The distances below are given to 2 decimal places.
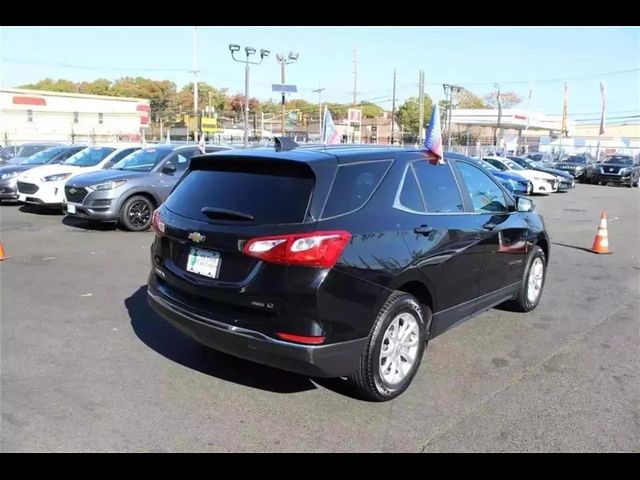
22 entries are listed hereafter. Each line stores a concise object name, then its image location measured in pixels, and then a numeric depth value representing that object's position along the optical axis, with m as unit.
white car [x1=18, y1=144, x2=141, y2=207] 12.71
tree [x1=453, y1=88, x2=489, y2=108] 116.22
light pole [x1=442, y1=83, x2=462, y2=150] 47.69
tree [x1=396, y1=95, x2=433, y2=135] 108.65
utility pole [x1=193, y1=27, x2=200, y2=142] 48.70
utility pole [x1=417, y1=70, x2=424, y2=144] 43.03
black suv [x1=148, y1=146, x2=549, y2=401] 3.37
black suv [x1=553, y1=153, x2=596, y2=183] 31.08
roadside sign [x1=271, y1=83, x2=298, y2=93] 33.03
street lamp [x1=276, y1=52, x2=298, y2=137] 36.91
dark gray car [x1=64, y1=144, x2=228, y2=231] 10.62
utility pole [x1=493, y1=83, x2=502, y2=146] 59.06
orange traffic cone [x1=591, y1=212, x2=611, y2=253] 9.66
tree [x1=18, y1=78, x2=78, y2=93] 99.75
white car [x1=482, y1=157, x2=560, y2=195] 22.47
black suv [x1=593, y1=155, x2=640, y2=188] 28.97
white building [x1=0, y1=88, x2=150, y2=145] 56.91
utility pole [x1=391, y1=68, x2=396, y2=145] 77.45
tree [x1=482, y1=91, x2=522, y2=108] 121.88
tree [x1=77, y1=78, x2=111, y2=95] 102.56
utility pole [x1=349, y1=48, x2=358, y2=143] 72.54
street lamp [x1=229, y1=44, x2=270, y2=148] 30.87
